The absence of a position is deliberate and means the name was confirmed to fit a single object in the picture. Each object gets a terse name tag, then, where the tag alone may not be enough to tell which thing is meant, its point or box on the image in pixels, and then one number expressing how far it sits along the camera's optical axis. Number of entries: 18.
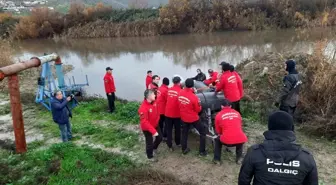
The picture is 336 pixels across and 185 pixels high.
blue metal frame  10.75
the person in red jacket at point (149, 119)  6.30
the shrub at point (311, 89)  7.77
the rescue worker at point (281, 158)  3.11
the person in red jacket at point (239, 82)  7.84
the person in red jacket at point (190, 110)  6.53
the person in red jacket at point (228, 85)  7.53
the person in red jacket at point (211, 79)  9.75
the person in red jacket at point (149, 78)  10.80
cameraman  7.59
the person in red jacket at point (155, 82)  8.52
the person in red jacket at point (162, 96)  7.33
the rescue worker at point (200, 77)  10.24
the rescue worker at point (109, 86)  10.26
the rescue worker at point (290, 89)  7.27
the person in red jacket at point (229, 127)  5.91
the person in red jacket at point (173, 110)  6.95
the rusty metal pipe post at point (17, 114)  7.35
